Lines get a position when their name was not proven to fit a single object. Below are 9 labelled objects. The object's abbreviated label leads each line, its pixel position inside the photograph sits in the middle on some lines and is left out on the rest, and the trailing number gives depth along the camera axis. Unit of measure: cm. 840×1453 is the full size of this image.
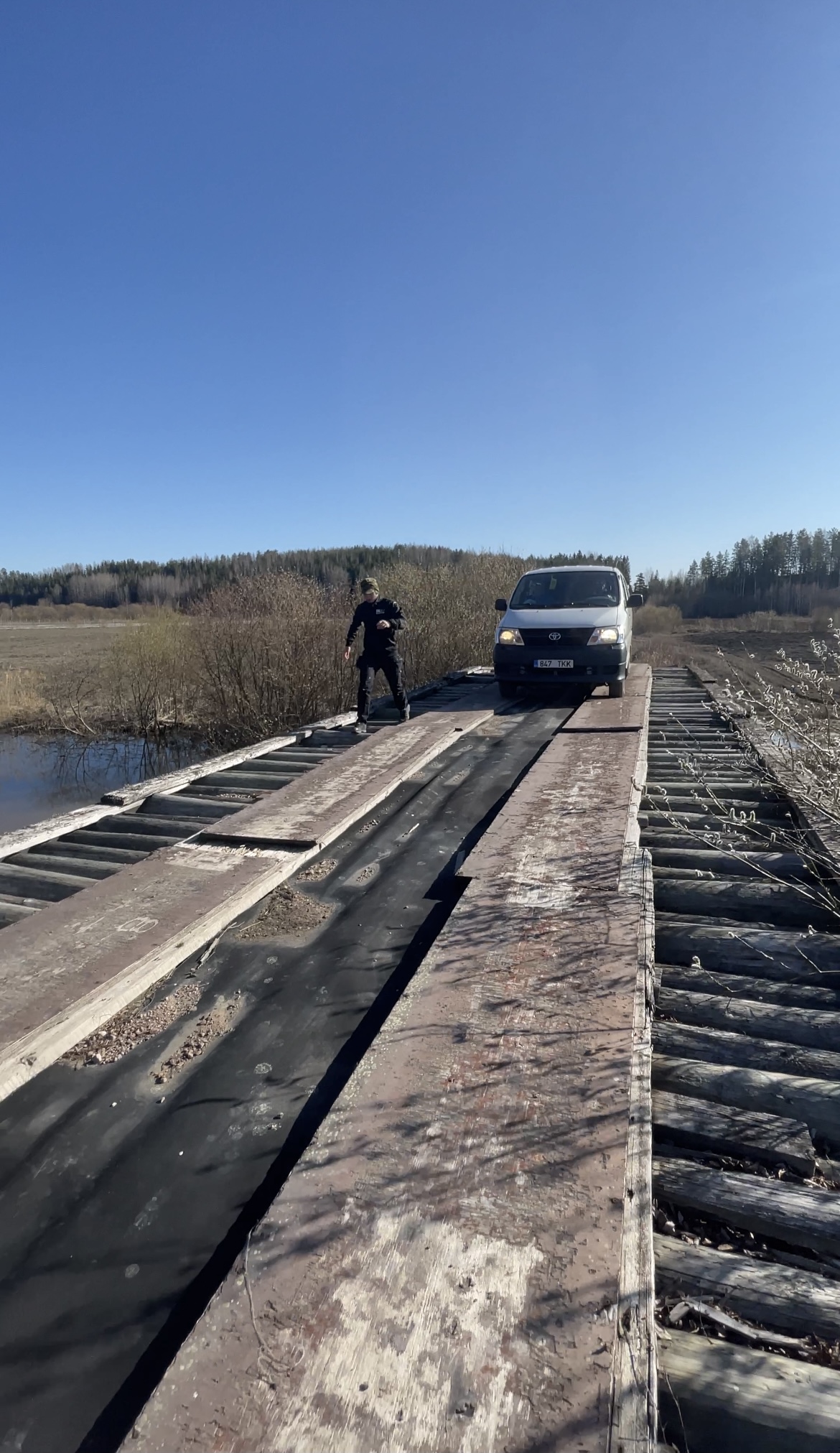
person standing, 879
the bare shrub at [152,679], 1853
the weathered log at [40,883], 375
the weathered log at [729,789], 514
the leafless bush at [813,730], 415
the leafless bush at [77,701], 1983
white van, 934
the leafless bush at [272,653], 1592
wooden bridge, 137
